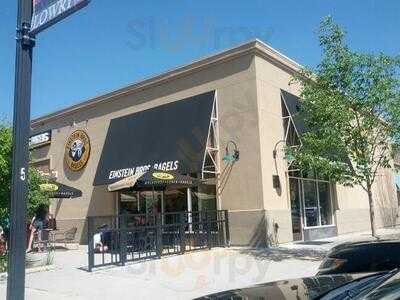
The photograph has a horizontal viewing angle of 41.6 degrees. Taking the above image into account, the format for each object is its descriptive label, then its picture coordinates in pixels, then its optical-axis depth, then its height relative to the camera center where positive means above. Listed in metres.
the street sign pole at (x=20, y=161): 6.25 +1.00
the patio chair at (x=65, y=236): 21.36 +0.27
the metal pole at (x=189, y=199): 18.81 +1.38
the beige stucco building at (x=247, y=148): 17.89 +3.18
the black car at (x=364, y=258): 7.26 -0.36
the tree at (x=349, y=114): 14.57 +3.26
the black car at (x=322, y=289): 3.04 -0.42
